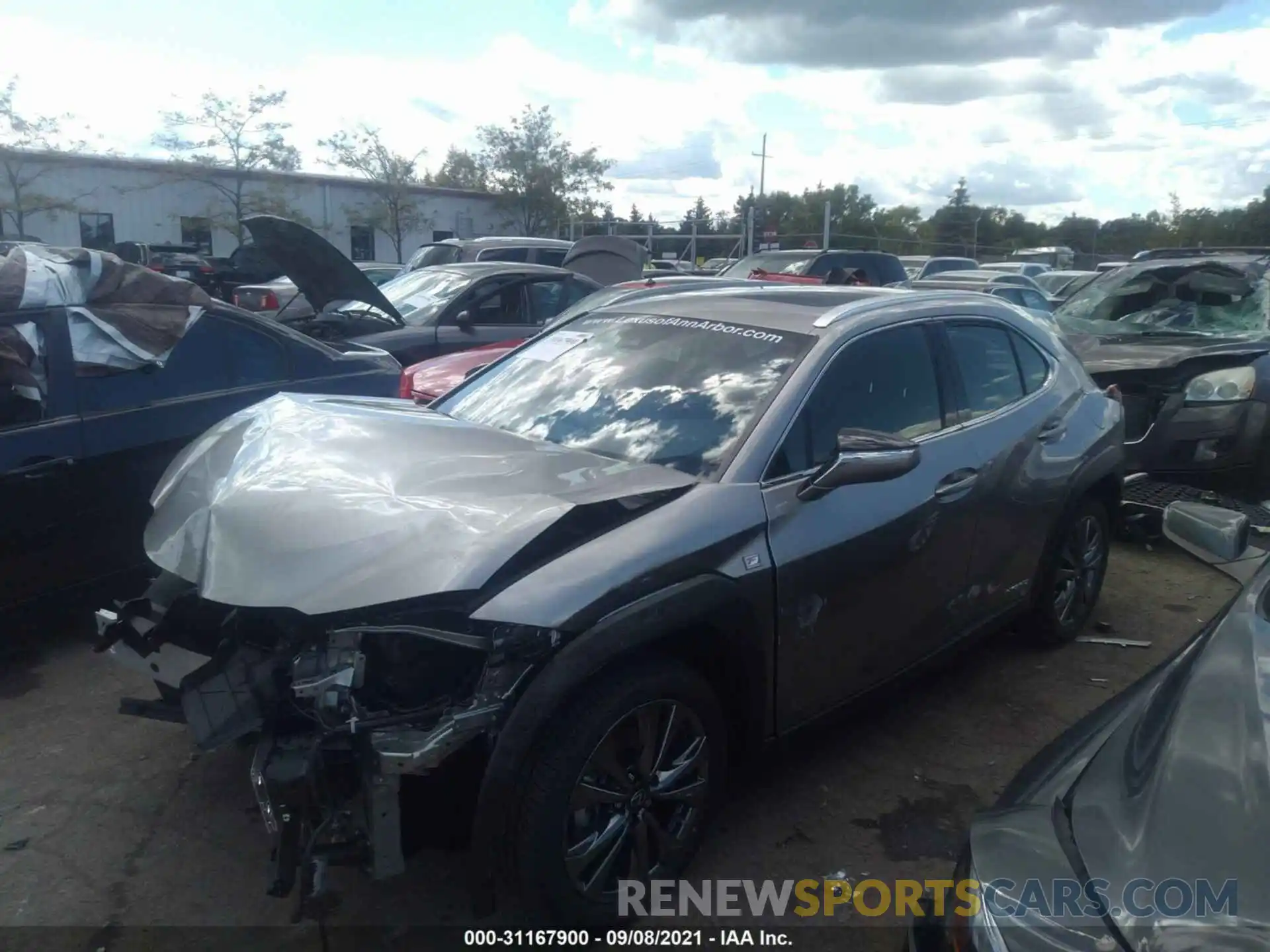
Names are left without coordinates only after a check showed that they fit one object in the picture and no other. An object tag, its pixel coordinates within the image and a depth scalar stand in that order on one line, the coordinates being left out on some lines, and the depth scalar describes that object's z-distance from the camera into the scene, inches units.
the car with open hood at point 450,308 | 334.3
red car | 252.2
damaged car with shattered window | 260.4
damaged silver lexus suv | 100.0
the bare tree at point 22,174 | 1032.8
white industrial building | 1131.9
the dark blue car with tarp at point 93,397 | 168.9
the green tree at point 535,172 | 1568.7
